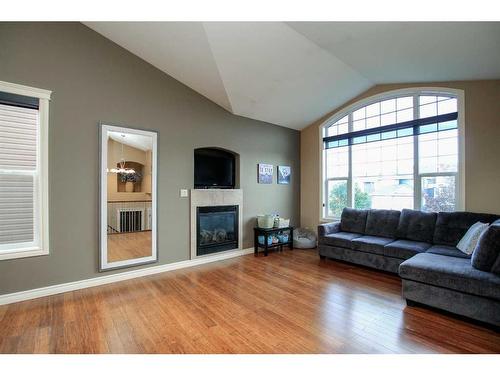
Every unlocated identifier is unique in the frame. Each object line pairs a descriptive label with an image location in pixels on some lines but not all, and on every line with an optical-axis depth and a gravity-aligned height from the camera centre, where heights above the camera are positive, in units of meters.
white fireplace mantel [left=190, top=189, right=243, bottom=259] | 3.88 -0.23
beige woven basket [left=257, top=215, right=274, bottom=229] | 4.52 -0.64
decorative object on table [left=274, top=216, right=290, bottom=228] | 4.68 -0.70
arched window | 3.74 +0.60
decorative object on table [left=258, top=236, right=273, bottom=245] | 4.56 -1.01
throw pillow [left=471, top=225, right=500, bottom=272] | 2.17 -0.58
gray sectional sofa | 2.15 -0.81
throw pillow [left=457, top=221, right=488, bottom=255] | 2.78 -0.62
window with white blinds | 2.59 +0.14
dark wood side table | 4.44 -0.94
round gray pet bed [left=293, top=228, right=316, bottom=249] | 4.93 -1.09
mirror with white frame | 3.11 -0.13
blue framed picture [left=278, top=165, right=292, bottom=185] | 5.17 +0.28
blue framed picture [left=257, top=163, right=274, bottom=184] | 4.82 +0.27
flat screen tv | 4.07 +0.33
